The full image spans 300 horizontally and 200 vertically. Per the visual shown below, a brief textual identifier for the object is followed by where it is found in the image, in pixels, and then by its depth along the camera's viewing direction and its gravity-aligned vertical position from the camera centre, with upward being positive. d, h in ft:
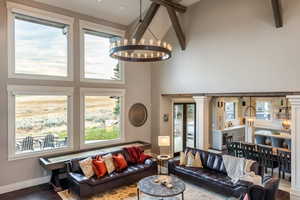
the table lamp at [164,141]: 21.13 -4.18
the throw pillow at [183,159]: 19.52 -5.67
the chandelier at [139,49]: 12.46 +3.52
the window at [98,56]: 21.58 +5.13
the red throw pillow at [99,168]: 16.77 -5.61
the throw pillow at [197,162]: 18.97 -5.79
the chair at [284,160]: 18.03 -5.42
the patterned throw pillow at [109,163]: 17.64 -5.53
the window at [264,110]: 30.73 -1.42
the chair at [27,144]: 17.99 -3.80
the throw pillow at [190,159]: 19.11 -5.58
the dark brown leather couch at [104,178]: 15.38 -6.43
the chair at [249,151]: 20.92 -5.32
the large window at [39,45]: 17.46 +5.43
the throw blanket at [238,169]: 14.94 -5.50
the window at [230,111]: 33.60 -1.69
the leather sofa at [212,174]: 14.83 -6.26
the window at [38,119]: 17.42 -1.65
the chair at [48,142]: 19.20 -3.88
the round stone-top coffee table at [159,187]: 13.23 -6.03
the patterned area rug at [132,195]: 15.78 -7.61
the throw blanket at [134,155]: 20.16 -5.54
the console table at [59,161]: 17.07 -5.24
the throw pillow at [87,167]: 16.52 -5.47
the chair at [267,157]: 19.51 -5.60
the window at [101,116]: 21.74 -1.66
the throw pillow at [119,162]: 18.39 -5.68
